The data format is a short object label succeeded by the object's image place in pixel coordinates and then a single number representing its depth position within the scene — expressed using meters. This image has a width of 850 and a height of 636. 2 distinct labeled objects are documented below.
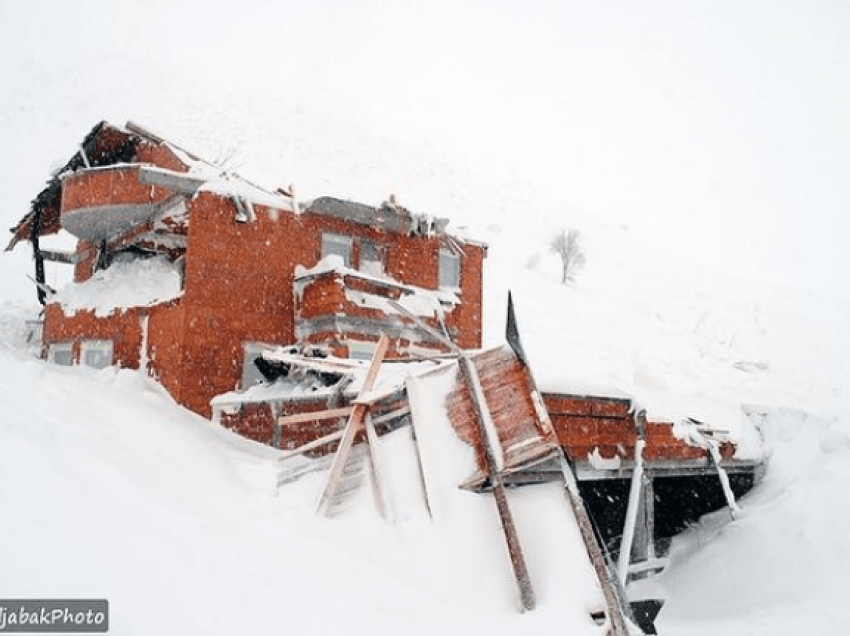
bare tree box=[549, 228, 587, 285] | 51.41
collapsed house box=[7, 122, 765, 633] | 9.37
